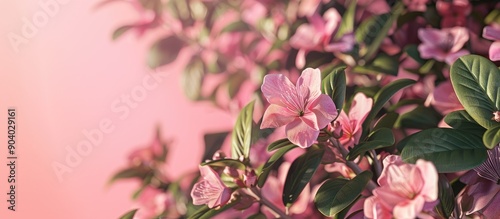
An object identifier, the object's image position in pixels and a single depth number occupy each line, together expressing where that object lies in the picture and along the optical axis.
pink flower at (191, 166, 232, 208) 0.86
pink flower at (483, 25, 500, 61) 0.91
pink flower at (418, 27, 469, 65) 1.04
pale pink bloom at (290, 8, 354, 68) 1.09
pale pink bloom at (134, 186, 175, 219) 1.13
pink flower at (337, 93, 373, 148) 0.88
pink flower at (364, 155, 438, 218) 0.76
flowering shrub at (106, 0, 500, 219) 0.81
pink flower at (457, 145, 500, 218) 0.84
